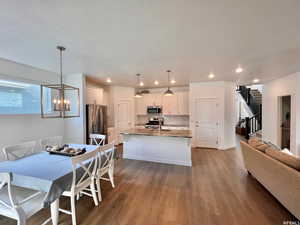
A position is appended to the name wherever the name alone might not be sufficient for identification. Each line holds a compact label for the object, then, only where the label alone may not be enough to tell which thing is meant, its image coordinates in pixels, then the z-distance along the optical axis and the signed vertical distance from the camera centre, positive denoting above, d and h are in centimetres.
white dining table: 159 -78
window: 317 +33
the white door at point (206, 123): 548 -51
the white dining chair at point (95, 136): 343 -64
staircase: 767 +10
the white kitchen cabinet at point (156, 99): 649 +52
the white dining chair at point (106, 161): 234 -92
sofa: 179 -97
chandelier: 408 +32
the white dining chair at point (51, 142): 297 -68
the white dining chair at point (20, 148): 237 -67
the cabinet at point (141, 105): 674 +23
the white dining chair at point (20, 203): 140 -104
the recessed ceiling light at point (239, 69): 383 +113
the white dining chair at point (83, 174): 181 -93
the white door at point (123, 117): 621 -29
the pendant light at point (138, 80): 449 +113
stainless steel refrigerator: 451 -31
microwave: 645 +1
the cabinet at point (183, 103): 610 +31
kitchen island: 391 -107
